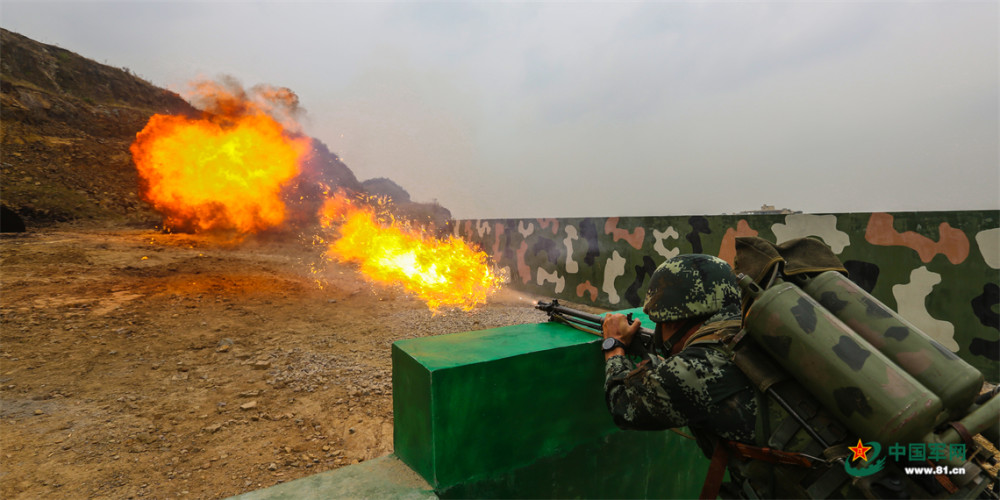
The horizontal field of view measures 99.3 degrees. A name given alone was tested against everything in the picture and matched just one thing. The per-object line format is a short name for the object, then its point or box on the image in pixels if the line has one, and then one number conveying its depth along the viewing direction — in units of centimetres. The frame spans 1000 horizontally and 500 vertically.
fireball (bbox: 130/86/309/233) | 1681
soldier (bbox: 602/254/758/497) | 176
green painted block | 183
